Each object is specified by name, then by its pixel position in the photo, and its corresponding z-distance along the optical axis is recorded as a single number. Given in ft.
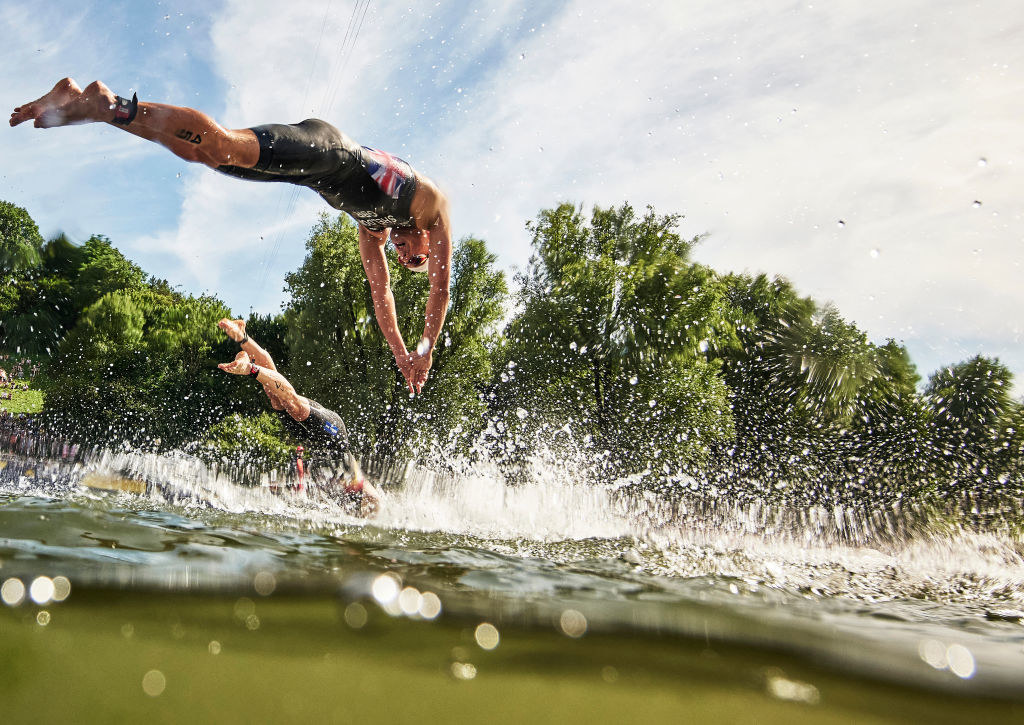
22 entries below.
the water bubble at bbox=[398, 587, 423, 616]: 5.20
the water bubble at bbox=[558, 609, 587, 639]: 5.11
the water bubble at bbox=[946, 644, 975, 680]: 4.75
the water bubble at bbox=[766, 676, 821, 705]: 4.00
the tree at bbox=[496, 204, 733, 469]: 53.98
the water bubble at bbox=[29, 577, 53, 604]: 4.61
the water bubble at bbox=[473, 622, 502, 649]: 4.51
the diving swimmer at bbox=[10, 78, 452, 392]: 9.55
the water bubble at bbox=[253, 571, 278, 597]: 5.42
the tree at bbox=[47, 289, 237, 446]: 70.03
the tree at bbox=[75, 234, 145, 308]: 84.43
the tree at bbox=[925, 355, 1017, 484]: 49.85
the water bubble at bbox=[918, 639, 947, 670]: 4.92
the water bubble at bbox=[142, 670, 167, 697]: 3.29
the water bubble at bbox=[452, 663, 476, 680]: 3.89
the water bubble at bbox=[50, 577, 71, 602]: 4.63
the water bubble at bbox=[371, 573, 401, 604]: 5.51
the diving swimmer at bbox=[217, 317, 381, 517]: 23.77
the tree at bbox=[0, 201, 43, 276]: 82.41
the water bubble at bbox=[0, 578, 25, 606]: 4.51
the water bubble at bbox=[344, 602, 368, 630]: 4.68
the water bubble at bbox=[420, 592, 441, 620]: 5.14
